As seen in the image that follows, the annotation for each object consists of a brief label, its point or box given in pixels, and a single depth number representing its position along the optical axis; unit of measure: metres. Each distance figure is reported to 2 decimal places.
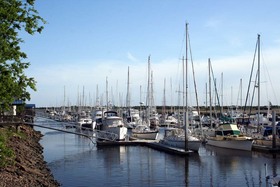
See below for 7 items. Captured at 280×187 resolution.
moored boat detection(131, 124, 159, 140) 61.43
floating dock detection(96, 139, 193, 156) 50.53
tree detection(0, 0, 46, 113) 12.87
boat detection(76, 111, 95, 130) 86.76
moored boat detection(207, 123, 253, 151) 47.50
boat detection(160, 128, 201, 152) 45.50
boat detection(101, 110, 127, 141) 57.56
